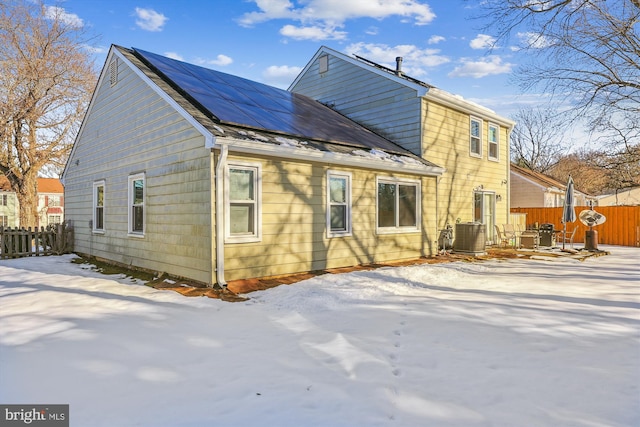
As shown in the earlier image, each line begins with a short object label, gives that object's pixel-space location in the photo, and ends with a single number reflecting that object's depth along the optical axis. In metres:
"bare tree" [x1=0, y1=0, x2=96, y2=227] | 20.25
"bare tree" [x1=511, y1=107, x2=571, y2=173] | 39.25
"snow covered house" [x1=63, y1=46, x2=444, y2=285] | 7.11
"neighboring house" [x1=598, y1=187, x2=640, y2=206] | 41.53
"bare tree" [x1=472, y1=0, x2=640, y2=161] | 10.88
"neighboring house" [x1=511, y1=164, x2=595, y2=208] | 22.36
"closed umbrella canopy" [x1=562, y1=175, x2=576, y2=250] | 13.26
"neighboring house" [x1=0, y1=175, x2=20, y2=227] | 33.73
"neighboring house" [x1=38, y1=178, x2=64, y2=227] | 41.84
